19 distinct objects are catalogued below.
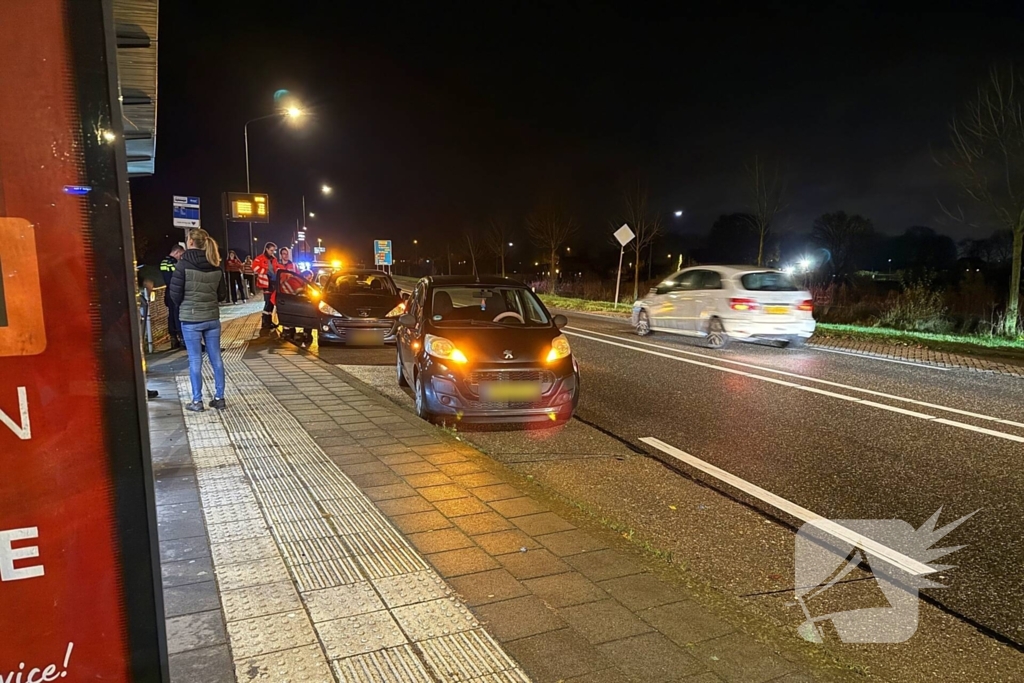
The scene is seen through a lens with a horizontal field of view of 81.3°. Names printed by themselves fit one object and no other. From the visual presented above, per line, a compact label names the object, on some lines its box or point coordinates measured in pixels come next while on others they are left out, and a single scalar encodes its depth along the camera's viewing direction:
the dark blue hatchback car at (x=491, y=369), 5.93
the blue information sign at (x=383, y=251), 37.53
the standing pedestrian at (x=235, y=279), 22.53
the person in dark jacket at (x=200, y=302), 6.45
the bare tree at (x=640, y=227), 28.05
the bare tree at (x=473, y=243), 53.81
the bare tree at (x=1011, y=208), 13.14
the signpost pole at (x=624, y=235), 21.09
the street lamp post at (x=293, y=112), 21.33
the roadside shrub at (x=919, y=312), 14.79
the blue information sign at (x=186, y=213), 11.65
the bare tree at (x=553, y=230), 35.66
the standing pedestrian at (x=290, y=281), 12.34
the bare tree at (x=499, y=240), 47.53
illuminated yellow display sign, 22.02
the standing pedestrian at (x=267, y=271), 13.32
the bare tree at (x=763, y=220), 23.42
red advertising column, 1.27
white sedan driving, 11.78
